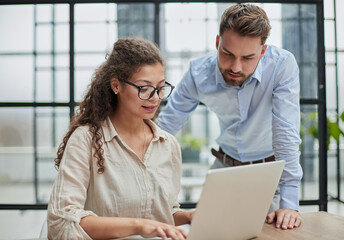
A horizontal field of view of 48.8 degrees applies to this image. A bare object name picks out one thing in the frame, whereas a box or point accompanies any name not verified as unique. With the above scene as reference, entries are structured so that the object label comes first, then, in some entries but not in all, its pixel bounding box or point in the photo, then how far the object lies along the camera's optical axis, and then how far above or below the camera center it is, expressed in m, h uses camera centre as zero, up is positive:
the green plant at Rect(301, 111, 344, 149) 2.49 -0.03
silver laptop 0.97 -0.22
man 1.62 +0.12
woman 1.32 -0.11
